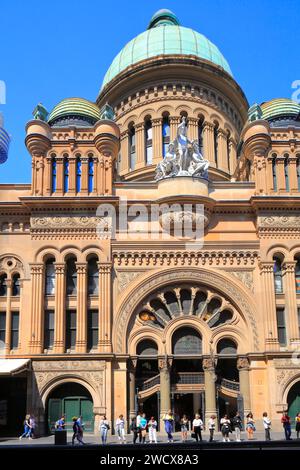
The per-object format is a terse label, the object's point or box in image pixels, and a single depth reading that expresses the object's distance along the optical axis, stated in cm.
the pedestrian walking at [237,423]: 2468
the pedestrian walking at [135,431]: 2667
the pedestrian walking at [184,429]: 2755
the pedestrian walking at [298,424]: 2742
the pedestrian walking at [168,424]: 2719
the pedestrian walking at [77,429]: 2582
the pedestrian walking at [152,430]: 2625
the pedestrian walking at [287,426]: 2731
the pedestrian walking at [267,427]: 2680
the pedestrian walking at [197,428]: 2562
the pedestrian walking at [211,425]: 2672
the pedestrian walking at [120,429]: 2755
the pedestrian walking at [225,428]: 2580
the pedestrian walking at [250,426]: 2695
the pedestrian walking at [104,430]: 2663
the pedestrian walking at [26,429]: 2931
